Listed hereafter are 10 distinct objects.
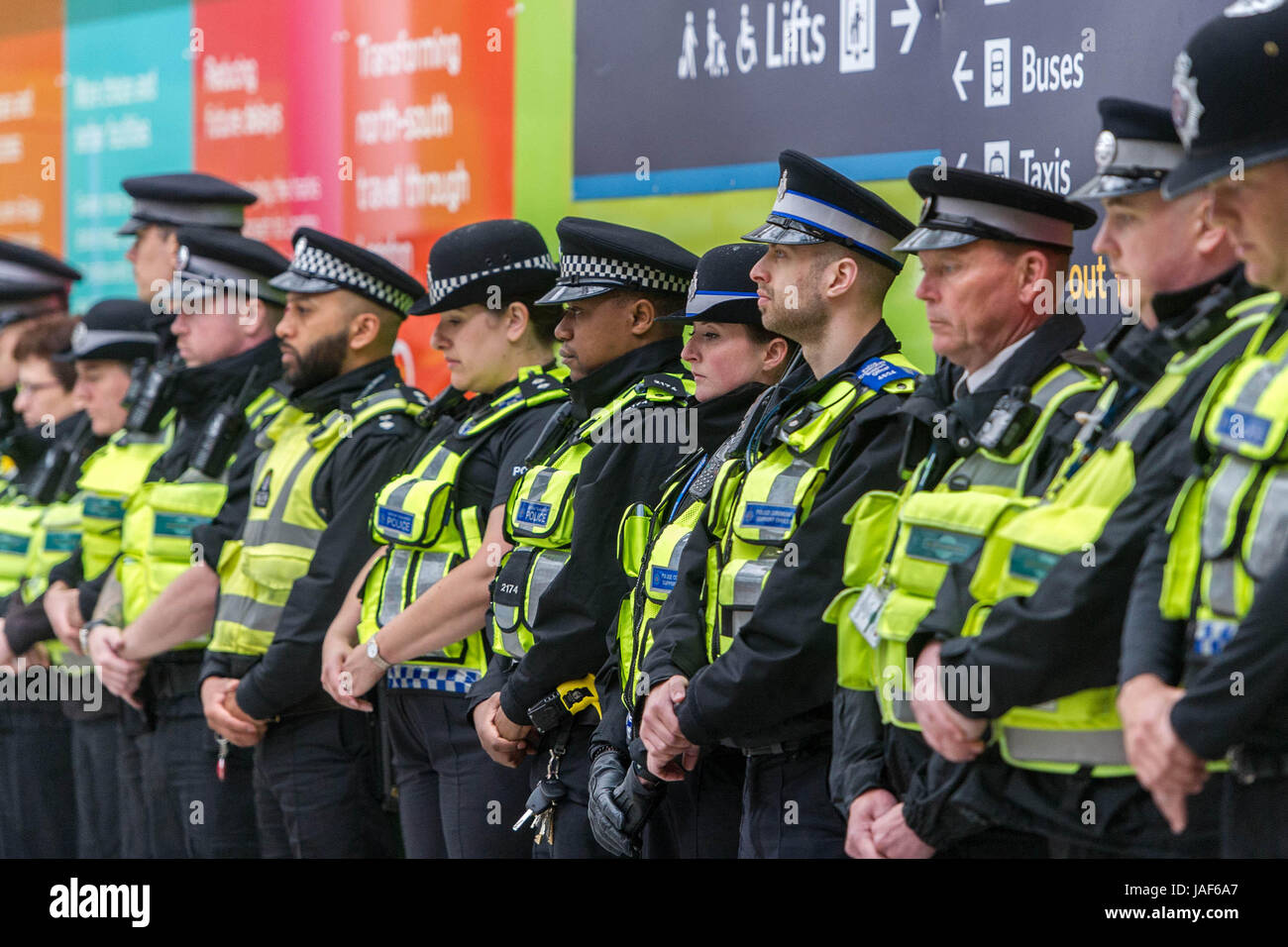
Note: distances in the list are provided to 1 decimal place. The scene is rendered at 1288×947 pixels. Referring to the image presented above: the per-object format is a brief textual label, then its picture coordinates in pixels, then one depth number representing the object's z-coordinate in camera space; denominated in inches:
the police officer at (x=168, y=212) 542.9
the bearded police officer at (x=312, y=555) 417.1
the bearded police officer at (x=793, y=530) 293.3
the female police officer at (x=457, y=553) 386.9
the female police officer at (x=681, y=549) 331.6
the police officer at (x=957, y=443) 258.1
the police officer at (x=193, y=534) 456.4
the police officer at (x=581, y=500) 354.9
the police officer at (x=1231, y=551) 203.6
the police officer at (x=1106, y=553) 229.6
